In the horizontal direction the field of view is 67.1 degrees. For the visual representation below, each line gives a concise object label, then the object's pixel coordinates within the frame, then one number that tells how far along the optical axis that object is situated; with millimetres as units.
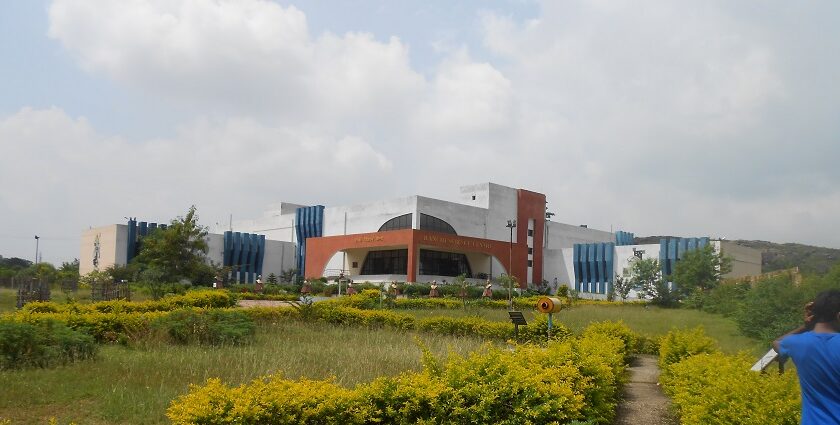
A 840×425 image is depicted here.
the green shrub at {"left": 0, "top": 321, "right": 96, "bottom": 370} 7875
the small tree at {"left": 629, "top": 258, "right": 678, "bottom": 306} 37000
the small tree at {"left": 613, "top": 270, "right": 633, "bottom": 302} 42922
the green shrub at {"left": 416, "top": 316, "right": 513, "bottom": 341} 14195
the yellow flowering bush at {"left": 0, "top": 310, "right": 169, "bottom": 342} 10539
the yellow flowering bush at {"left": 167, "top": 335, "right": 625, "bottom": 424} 4391
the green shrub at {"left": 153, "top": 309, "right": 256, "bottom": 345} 10328
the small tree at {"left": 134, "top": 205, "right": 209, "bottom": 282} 27875
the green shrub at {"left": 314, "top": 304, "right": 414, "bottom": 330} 15320
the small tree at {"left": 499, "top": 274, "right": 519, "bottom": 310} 42219
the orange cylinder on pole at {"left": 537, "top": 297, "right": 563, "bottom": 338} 10484
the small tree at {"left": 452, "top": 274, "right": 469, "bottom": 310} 32656
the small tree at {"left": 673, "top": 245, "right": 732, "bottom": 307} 32188
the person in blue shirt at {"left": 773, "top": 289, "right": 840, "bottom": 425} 2988
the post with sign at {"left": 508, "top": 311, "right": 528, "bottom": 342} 12183
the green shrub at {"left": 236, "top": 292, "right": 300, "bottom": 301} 28188
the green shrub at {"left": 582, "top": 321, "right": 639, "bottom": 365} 12052
